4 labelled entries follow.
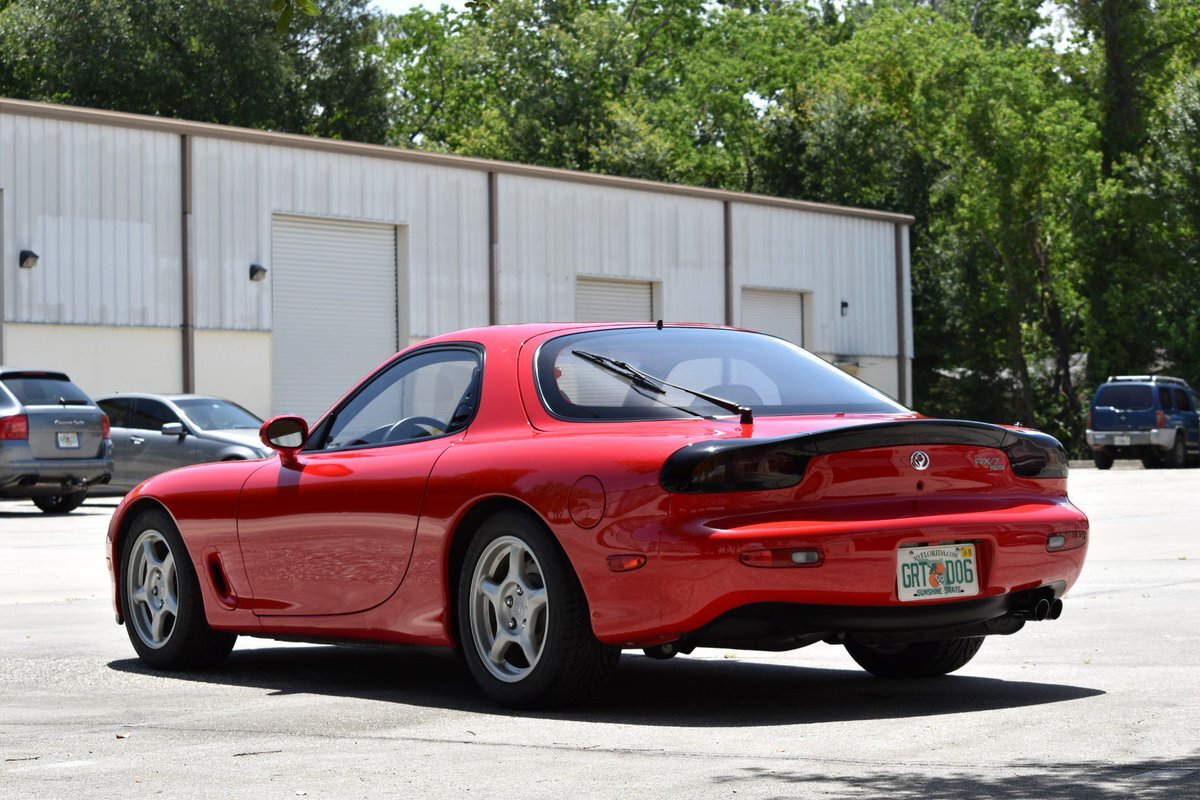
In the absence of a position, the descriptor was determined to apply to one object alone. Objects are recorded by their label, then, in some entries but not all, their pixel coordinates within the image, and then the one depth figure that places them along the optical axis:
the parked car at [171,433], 24.44
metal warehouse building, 32.25
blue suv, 41.16
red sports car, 6.34
